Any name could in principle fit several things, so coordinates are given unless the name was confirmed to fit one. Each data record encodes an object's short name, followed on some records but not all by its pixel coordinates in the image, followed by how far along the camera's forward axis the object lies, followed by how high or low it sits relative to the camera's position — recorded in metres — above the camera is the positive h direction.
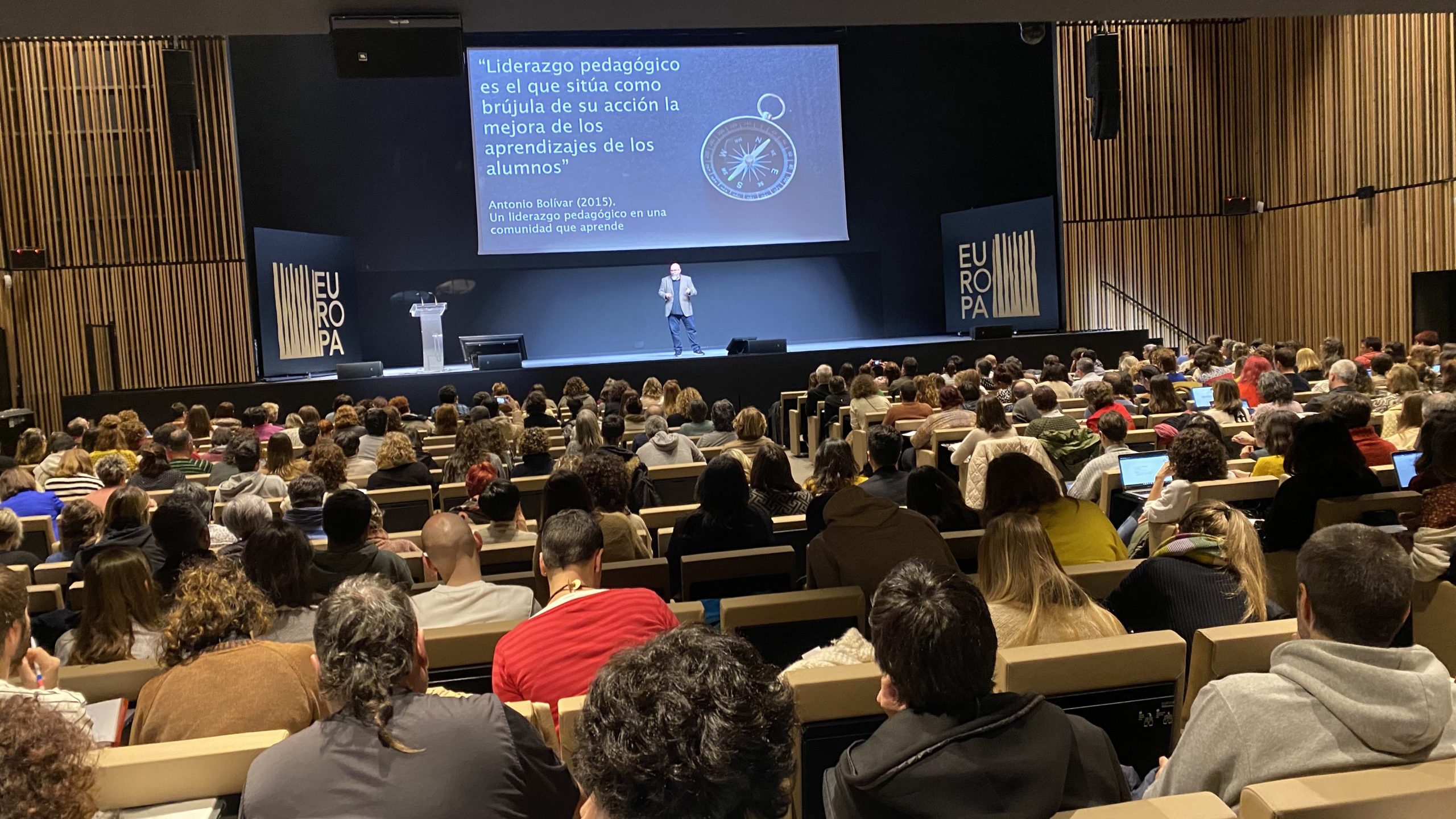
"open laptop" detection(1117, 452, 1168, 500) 5.01 -0.71
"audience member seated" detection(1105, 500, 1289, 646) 2.73 -0.67
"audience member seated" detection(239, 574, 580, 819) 1.69 -0.63
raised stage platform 12.17 -0.35
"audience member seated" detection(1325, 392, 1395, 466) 4.84 -0.55
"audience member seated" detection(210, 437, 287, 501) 5.73 -0.64
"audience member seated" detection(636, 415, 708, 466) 6.48 -0.65
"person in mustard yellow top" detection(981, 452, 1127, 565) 3.60 -0.64
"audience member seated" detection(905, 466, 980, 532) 4.31 -0.70
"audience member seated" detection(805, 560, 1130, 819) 1.61 -0.62
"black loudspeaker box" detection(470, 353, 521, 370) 13.02 -0.15
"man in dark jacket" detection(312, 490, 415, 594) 3.52 -0.63
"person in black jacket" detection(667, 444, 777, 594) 4.13 -0.69
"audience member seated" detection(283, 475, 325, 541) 4.56 -0.60
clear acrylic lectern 13.72 +0.22
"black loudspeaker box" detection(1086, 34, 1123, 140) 12.34 +2.63
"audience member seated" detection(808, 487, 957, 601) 3.44 -0.68
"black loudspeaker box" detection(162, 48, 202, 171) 10.81 +2.61
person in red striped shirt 2.44 -0.67
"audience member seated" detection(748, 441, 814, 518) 4.98 -0.69
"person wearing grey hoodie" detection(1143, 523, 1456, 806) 1.77 -0.65
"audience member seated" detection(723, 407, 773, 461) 6.47 -0.56
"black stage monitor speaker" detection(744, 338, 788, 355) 13.55 -0.15
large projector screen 15.16 +2.72
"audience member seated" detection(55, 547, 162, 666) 2.91 -0.65
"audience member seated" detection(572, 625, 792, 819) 1.14 -0.42
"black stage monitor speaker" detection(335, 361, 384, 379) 12.65 -0.17
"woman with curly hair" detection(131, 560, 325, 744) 2.30 -0.67
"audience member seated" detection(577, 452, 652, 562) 4.18 -0.61
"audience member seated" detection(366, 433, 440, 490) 5.82 -0.61
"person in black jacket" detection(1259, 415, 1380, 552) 3.73 -0.60
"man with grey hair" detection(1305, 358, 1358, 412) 6.75 -0.45
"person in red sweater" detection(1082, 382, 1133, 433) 6.36 -0.50
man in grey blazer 15.32 +0.59
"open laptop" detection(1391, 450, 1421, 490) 4.51 -0.68
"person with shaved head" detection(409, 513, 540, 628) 3.10 -0.69
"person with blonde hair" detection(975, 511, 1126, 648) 2.61 -0.67
